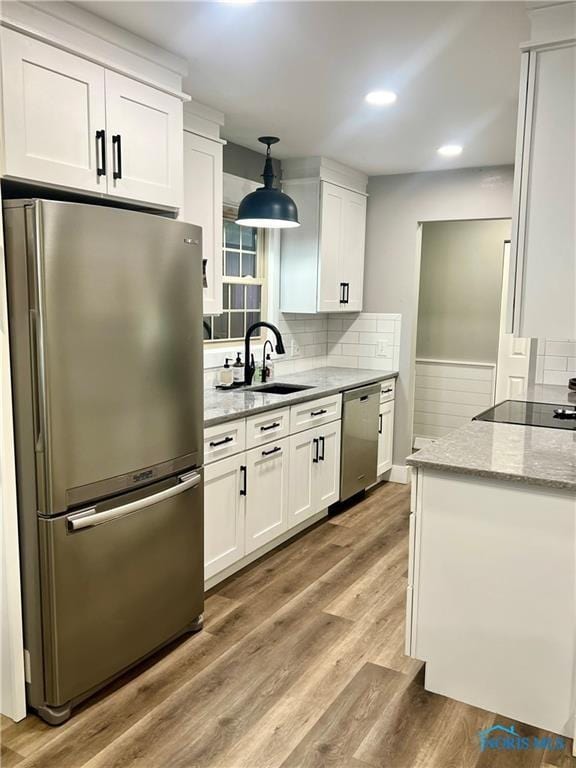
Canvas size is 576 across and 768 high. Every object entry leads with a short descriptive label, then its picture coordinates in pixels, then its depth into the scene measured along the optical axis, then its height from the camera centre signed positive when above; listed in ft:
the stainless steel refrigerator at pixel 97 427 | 6.33 -1.29
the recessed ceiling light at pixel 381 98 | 9.57 +3.51
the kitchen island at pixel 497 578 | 6.55 -2.91
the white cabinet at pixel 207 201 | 9.99 +1.92
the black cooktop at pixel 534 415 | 8.86 -1.48
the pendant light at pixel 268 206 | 10.96 +1.96
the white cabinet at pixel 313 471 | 11.91 -3.18
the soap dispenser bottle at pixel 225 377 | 12.34 -1.26
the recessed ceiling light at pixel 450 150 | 12.78 +3.61
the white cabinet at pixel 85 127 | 6.42 +2.20
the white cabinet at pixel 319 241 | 14.32 +1.80
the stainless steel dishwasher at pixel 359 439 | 13.75 -2.87
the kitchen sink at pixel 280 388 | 13.41 -1.60
